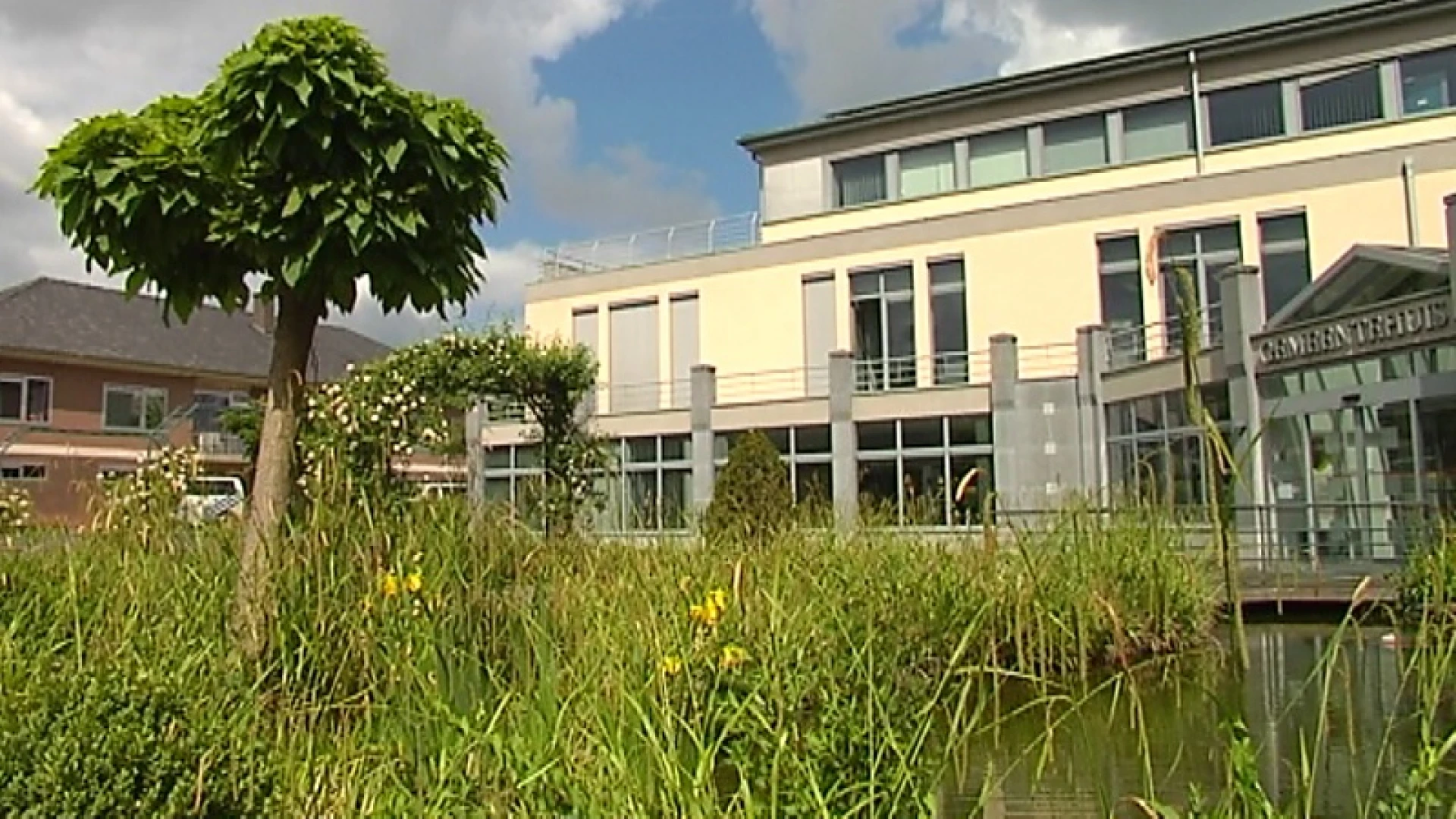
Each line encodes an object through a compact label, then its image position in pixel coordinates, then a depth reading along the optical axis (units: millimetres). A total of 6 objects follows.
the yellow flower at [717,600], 3936
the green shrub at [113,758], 2932
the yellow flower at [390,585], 4363
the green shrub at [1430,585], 3443
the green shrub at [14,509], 8347
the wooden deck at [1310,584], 11812
